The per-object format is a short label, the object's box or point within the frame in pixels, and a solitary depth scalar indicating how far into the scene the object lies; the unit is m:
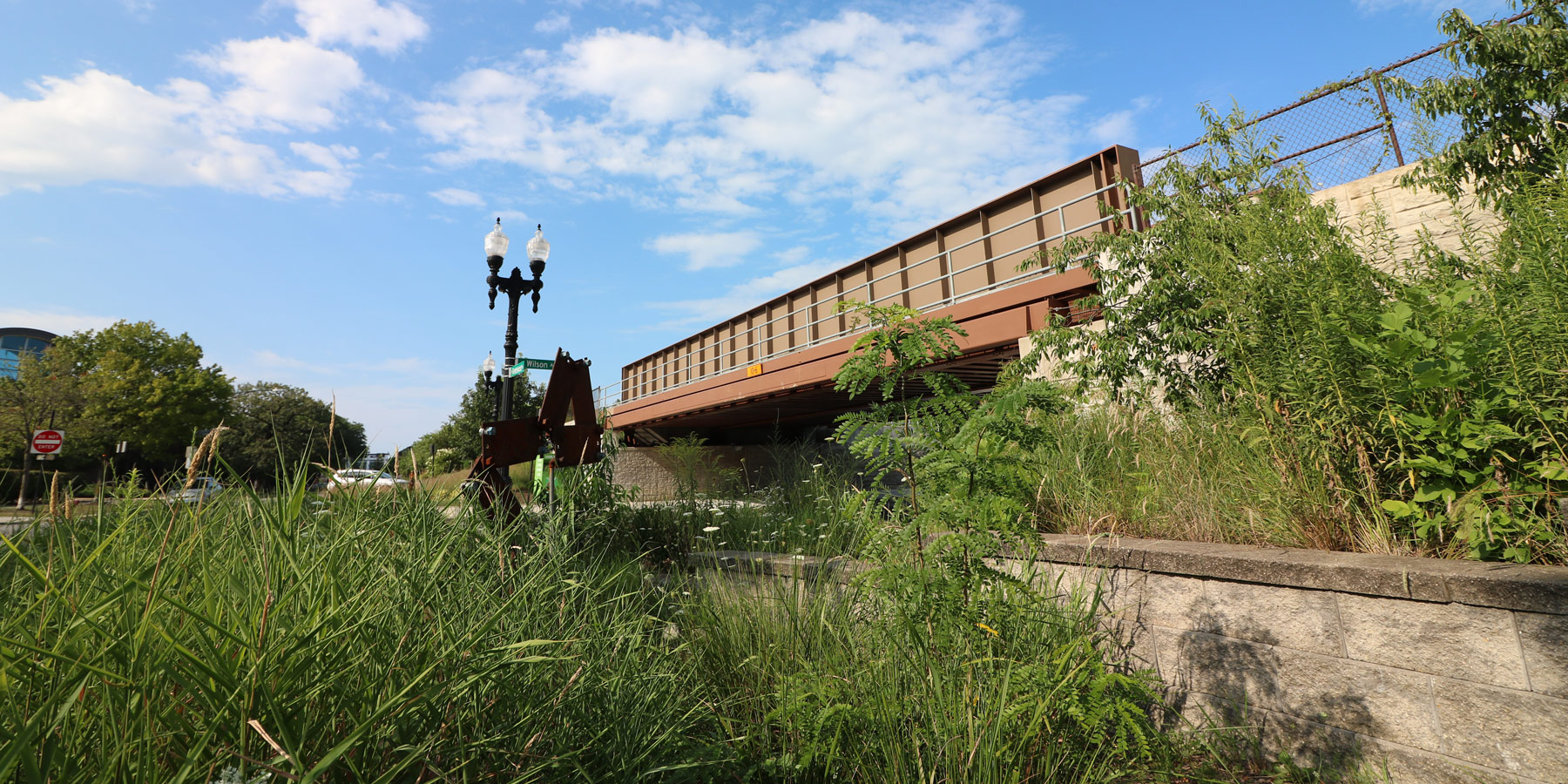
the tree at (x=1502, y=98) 5.17
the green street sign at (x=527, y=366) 9.54
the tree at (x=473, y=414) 33.97
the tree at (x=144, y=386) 30.27
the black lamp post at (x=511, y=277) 11.35
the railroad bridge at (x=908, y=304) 10.73
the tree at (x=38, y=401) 26.48
